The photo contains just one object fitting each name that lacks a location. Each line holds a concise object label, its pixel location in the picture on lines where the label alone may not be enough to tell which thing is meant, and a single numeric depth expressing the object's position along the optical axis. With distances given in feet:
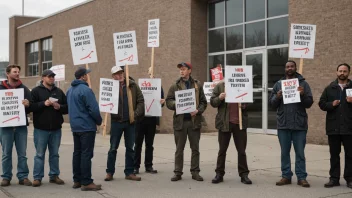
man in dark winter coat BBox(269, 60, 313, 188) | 23.16
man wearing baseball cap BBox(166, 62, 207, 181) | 25.21
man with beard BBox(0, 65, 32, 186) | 23.82
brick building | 40.22
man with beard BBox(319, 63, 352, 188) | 22.80
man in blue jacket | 22.38
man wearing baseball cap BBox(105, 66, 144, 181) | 25.05
